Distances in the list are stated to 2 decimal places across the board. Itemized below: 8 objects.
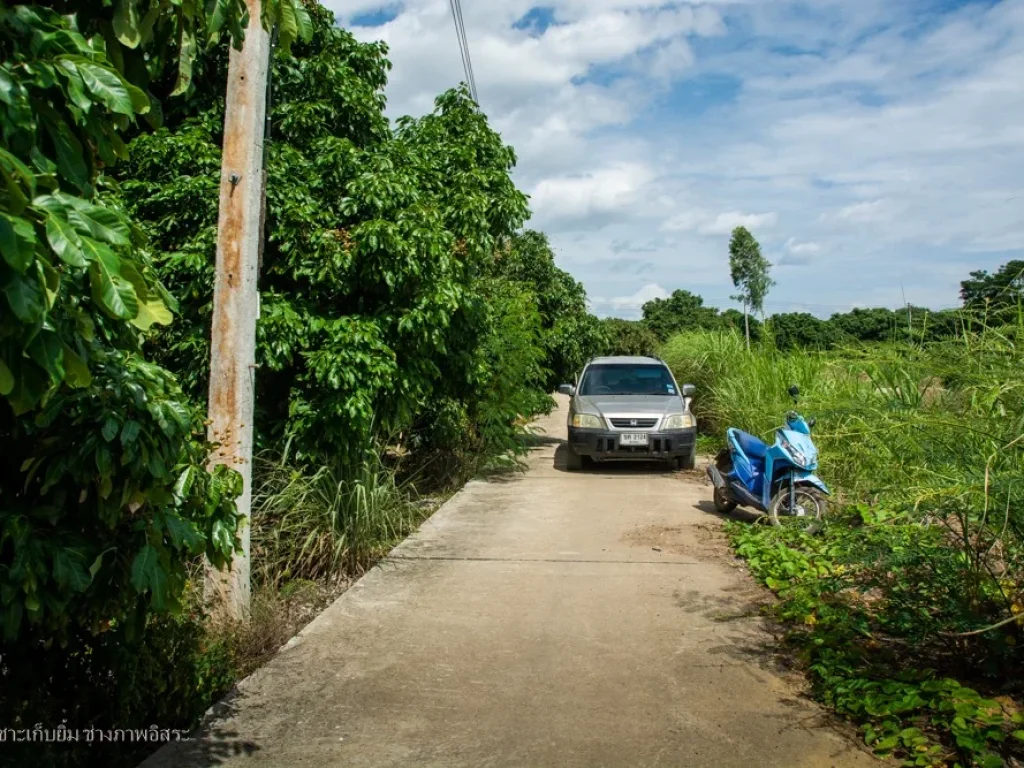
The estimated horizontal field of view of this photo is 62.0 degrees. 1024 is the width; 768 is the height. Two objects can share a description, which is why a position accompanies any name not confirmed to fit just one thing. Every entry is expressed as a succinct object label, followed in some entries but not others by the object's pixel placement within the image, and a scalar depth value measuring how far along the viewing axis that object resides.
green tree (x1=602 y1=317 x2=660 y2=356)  30.09
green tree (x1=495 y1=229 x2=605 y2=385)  16.06
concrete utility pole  5.29
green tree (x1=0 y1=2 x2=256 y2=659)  1.86
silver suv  12.20
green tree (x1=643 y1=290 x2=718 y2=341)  47.59
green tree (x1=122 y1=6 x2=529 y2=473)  6.92
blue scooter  7.84
